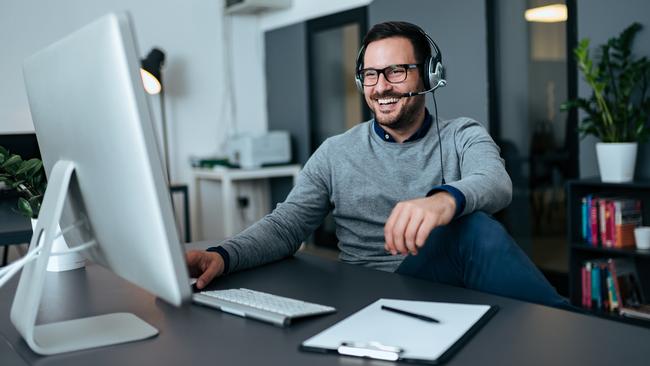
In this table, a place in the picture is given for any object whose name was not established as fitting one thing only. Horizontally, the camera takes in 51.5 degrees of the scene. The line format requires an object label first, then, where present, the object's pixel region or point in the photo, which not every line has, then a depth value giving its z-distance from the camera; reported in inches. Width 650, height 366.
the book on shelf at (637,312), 113.7
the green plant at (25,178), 53.0
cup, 113.7
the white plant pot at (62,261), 56.1
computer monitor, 28.9
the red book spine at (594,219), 119.8
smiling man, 52.2
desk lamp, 169.8
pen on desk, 36.9
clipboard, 32.4
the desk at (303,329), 32.2
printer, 191.2
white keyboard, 38.6
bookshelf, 121.2
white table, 185.0
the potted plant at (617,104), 114.0
